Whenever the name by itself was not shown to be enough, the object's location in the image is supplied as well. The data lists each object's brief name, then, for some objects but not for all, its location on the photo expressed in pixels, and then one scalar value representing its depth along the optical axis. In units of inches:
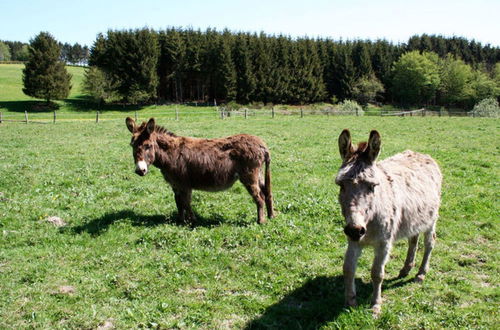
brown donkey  323.0
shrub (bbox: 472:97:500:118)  1972.2
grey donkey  167.0
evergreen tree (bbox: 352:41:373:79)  3469.5
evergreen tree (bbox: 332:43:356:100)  3336.6
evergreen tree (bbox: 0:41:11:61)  6358.3
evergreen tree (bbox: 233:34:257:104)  2768.2
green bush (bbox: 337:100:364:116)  1905.8
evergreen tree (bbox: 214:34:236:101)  2701.8
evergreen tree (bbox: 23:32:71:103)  2236.5
